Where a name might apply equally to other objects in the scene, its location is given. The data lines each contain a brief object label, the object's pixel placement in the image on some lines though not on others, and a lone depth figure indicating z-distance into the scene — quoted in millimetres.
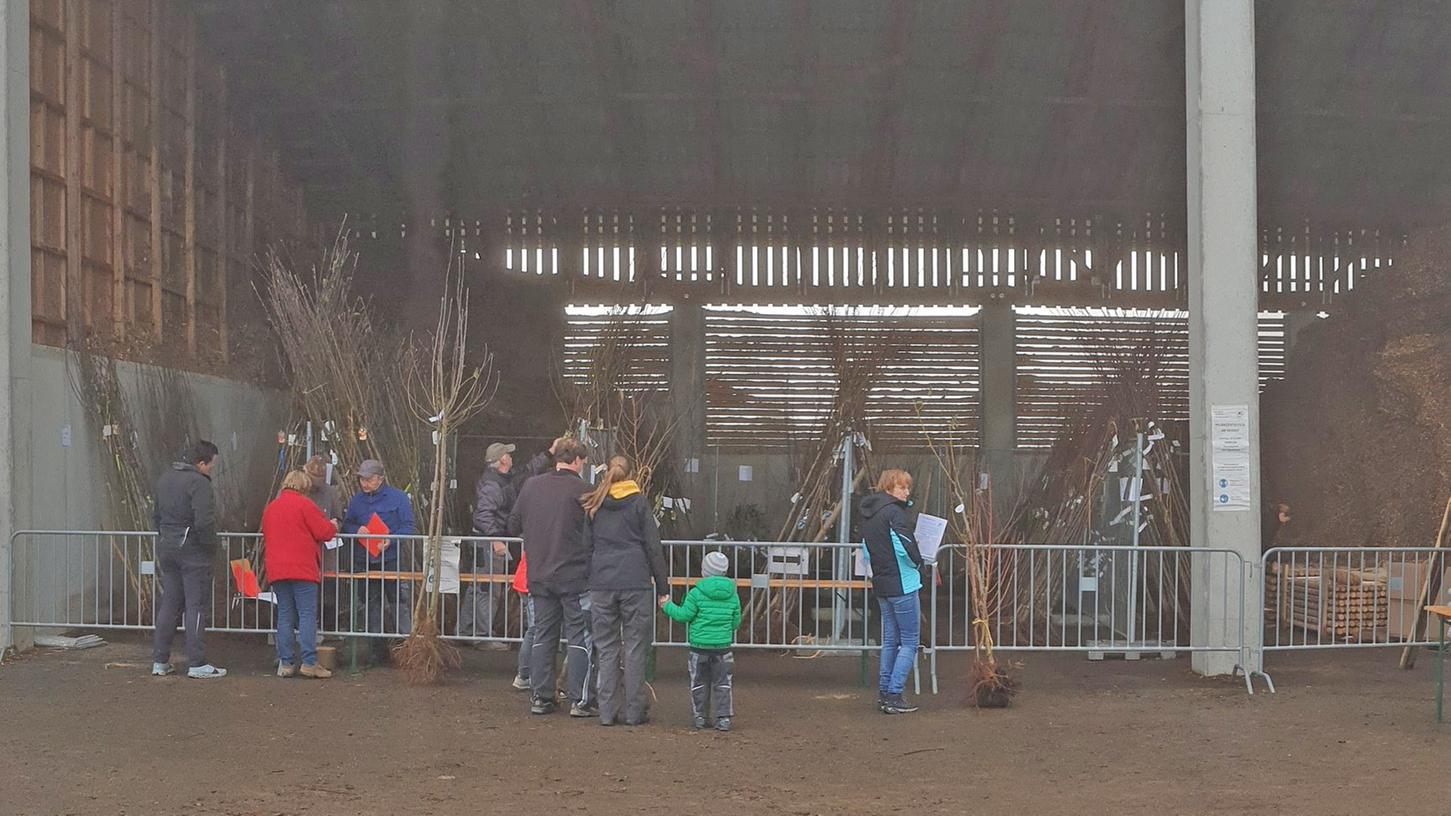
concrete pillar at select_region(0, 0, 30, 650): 9547
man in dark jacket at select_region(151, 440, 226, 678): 8680
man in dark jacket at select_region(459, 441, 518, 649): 9812
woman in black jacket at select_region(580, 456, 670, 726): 7438
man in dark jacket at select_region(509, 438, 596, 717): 7691
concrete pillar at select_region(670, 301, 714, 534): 14398
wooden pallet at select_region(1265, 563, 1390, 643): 10781
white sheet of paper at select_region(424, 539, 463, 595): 9188
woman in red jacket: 8633
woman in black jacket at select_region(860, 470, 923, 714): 7750
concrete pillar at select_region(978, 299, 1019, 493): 15570
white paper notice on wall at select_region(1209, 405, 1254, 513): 9117
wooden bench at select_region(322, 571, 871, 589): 8961
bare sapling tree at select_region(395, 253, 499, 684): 8602
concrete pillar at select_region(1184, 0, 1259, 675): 9117
